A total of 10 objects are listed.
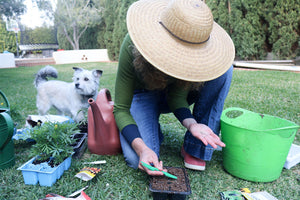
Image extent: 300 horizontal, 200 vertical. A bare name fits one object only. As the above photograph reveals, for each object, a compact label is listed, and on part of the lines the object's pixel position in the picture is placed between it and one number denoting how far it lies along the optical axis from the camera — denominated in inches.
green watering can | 56.9
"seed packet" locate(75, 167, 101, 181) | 58.0
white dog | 101.7
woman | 42.1
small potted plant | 55.6
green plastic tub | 53.7
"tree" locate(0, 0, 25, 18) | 372.9
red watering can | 65.8
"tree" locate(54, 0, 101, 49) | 657.0
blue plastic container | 54.9
